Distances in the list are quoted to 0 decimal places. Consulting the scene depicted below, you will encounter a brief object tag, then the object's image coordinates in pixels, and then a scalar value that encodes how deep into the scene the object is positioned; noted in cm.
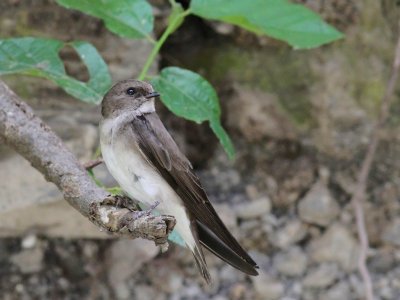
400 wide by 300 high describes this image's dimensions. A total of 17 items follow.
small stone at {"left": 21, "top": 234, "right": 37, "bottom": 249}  420
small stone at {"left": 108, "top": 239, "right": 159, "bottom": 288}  424
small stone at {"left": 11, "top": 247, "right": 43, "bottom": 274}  418
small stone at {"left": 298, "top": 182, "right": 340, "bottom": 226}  442
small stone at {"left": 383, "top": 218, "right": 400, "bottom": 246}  440
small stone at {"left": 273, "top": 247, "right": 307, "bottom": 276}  436
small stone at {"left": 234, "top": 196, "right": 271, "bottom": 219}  445
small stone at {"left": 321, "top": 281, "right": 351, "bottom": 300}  429
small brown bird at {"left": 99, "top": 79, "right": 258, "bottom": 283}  293
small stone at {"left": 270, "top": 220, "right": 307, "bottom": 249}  443
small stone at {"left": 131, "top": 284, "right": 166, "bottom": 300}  430
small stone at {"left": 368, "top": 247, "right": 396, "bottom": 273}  434
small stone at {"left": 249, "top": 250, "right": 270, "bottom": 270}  437
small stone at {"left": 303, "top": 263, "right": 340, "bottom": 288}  431
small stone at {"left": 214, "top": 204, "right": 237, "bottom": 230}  437
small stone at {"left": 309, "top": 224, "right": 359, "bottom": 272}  436
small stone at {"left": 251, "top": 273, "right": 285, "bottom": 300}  428
